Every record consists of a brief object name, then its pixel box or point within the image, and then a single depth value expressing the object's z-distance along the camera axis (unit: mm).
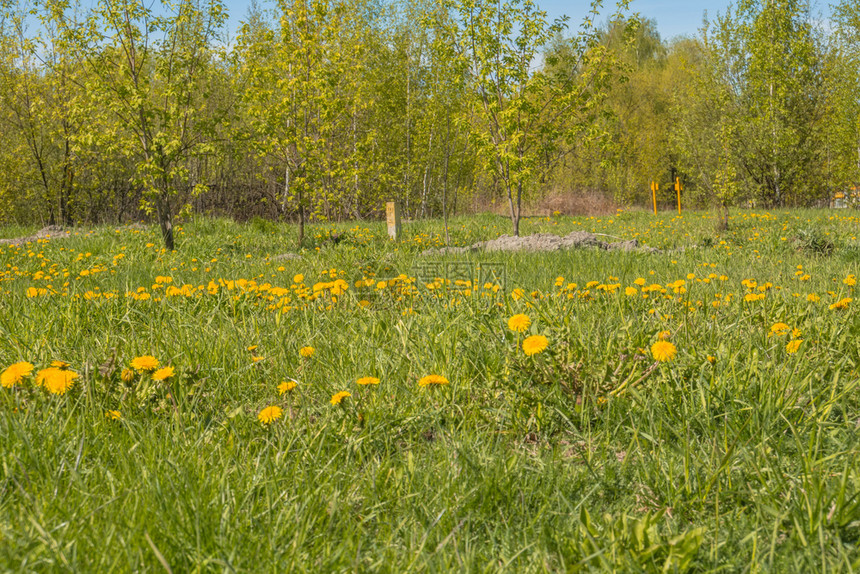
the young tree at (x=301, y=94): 9328
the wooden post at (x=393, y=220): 9523
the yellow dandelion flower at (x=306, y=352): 2080
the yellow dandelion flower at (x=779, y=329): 2285
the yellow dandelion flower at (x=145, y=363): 1900
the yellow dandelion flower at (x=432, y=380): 1836
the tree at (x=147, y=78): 8258
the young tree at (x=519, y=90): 9484
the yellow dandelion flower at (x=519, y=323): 2072
